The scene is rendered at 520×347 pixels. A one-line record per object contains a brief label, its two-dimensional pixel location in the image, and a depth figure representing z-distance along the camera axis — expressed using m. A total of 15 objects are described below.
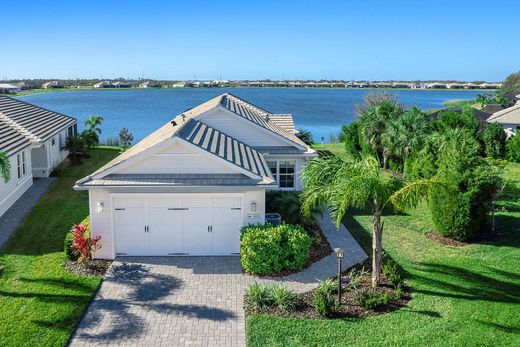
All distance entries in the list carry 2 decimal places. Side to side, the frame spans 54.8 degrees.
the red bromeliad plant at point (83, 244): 15.71
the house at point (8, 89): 136.46
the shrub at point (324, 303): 12.59
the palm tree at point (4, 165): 15.46
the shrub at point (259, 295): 13.17
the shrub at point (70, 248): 16.11
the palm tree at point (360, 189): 13.46
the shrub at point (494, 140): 35.41
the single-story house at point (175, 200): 16.11
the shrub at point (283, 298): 12.93
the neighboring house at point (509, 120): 39.50
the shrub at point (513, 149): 34.91
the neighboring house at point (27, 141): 23.20
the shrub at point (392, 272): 14.34
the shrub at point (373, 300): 12.92
